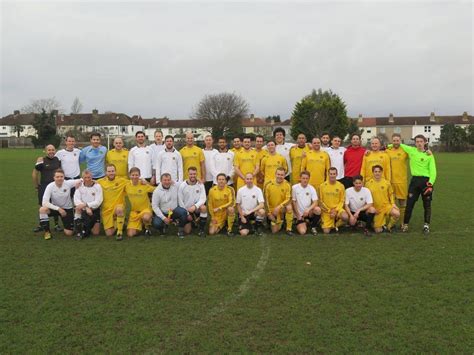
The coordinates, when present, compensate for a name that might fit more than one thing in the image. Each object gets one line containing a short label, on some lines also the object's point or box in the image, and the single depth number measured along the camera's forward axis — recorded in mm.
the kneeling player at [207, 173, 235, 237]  7590
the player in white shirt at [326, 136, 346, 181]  8289
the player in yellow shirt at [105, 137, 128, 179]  8070
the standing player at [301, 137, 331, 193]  8062
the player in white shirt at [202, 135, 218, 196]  8516
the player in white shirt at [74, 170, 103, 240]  7234
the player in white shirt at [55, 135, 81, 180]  8094
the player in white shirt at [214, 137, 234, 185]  8430
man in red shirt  8133
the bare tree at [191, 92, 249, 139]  65000
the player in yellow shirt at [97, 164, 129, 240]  7461
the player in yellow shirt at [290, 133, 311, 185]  8352
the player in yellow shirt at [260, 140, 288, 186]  8156
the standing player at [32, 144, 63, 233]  7887
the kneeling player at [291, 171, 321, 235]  7551
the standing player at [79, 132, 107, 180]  8148
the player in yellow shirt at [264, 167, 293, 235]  7562
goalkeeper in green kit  7539
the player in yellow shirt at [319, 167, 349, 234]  7566
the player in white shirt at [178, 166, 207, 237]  7492
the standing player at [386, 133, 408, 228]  7996
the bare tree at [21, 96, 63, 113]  72325
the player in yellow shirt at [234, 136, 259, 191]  8305
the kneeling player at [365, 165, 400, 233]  7543
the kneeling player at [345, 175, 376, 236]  7439
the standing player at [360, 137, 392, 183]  7852
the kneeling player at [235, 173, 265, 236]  7527
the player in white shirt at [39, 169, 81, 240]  7256
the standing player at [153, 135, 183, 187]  8023
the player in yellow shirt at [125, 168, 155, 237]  7477
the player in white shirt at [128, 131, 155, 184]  8125
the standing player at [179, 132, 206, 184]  8297
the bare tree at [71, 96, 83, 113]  72238
